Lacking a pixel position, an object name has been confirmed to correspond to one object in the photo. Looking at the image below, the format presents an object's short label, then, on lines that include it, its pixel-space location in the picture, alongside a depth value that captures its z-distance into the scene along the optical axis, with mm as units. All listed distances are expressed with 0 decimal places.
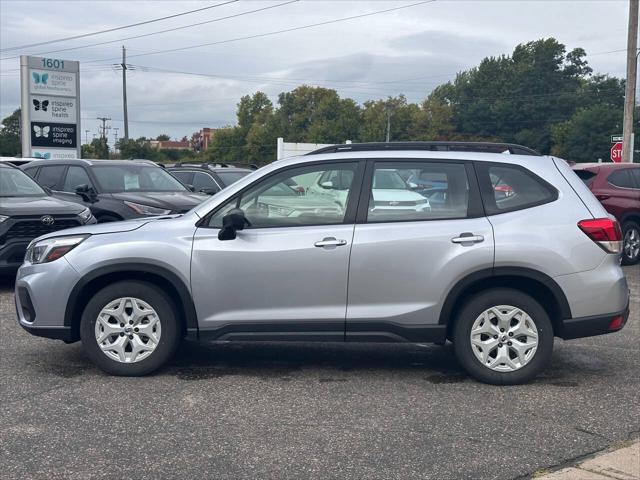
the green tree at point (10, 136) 64125
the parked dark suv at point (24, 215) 9719
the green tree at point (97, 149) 67225
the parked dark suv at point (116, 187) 11695
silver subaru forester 6004
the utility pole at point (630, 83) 20594
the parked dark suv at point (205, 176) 16766
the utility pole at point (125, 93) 55500
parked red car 13828
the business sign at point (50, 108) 27750
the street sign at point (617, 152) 22381
